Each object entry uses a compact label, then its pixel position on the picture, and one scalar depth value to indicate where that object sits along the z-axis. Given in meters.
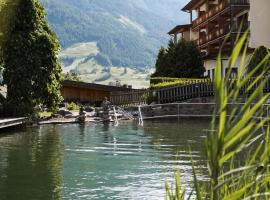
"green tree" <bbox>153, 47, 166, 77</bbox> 53.34
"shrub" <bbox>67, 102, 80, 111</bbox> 44.50
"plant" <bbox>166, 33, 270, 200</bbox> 1.99
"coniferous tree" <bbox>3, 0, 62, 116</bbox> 30.77
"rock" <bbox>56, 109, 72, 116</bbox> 36.10
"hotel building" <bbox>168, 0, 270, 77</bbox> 47.47
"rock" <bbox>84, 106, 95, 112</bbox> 41.12
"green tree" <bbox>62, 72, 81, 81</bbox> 71.11
